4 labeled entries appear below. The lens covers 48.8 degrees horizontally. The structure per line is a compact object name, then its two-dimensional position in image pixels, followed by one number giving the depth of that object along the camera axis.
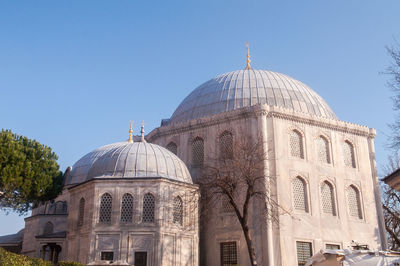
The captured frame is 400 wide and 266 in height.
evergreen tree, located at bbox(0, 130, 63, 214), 21.84
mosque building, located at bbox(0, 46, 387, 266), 21.75
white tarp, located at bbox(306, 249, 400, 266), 16.52
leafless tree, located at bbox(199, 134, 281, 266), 20.48
